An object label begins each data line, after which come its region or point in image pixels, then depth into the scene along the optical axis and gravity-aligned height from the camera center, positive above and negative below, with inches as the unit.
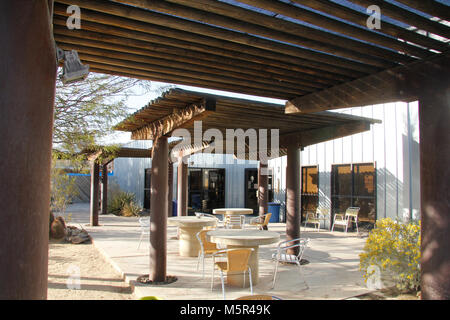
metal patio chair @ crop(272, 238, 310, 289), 206.1 -47.3
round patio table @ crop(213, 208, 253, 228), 397.4 -31.6
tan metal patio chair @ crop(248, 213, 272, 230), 382.9 -42.9
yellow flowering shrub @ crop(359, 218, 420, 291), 178.2 -36.6
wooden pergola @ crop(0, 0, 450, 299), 54.0 +45.8
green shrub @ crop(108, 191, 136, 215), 655.4 -36.4
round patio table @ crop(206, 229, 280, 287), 199.3 -32.9
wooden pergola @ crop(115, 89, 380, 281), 189.9 +40.8
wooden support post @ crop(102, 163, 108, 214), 633.0 -13.9
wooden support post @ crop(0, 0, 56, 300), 51.8 +5.3
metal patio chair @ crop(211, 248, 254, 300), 179.0 -39.2
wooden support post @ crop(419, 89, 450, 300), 126.2 -3.8
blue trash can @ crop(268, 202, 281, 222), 543.5 -42.5
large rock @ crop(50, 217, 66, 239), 374.6 -50.6
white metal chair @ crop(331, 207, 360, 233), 413.4 -40.8
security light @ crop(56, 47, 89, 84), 102.0 +33.3
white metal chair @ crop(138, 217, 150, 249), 310.0 -36.1
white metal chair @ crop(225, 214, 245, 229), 370.3 -41.2
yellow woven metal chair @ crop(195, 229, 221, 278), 223.0 -41.1
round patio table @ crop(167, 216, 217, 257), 286.6 -42.8
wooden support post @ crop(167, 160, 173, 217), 551.8 -13.2
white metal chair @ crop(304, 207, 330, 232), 439.8 -42.1
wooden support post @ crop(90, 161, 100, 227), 476.1 -23.3
